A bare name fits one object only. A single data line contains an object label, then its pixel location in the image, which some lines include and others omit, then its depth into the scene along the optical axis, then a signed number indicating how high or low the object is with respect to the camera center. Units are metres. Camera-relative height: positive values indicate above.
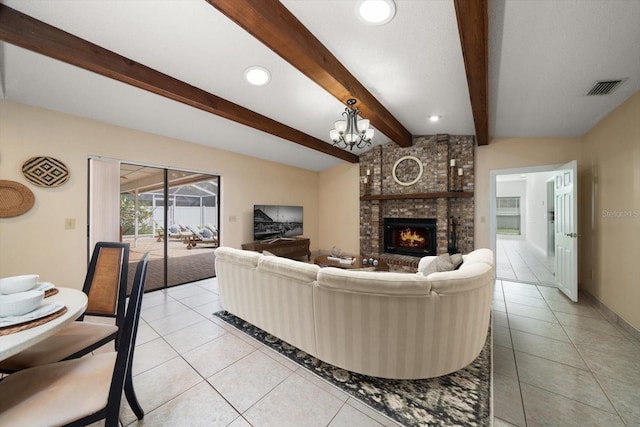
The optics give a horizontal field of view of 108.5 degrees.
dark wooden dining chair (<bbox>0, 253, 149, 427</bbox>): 0.90 -0.77
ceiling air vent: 2.20 +1.25
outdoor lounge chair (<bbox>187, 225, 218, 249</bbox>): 7.28 -0.72
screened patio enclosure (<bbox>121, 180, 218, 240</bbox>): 6.46 +0.26
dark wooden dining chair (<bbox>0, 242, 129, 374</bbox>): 1.39 -0.69
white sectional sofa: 1.47 -0.70
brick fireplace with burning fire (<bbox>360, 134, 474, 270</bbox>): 4.48 +0.47
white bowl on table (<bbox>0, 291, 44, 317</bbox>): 1.00 -0.40
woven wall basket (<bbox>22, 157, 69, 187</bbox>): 2.57 +0.51
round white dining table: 0.83 -0.47
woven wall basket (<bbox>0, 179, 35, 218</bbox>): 2.43 +0.18
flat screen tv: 5.00 -0.17
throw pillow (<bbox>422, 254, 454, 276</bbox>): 2.19 -0.51
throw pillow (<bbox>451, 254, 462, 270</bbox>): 2.30 -0.48
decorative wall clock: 4.94 +0.96
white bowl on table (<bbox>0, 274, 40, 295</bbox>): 1.22 -0.37
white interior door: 3.06 -0.24
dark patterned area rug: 1.37 -1.21
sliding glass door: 3.21 -0.08
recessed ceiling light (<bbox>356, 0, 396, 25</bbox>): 1.72 +1.56
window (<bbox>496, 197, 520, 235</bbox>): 9.47 -0.08
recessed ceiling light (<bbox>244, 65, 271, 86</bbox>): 2.47 +1.55
